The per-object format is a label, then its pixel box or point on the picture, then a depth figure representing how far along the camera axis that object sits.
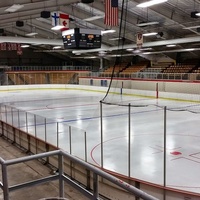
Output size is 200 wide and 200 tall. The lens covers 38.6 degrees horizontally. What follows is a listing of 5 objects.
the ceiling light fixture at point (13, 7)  13.43
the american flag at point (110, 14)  11.93
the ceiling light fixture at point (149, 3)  9.74
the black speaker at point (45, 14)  15.44
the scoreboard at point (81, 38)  14.95
